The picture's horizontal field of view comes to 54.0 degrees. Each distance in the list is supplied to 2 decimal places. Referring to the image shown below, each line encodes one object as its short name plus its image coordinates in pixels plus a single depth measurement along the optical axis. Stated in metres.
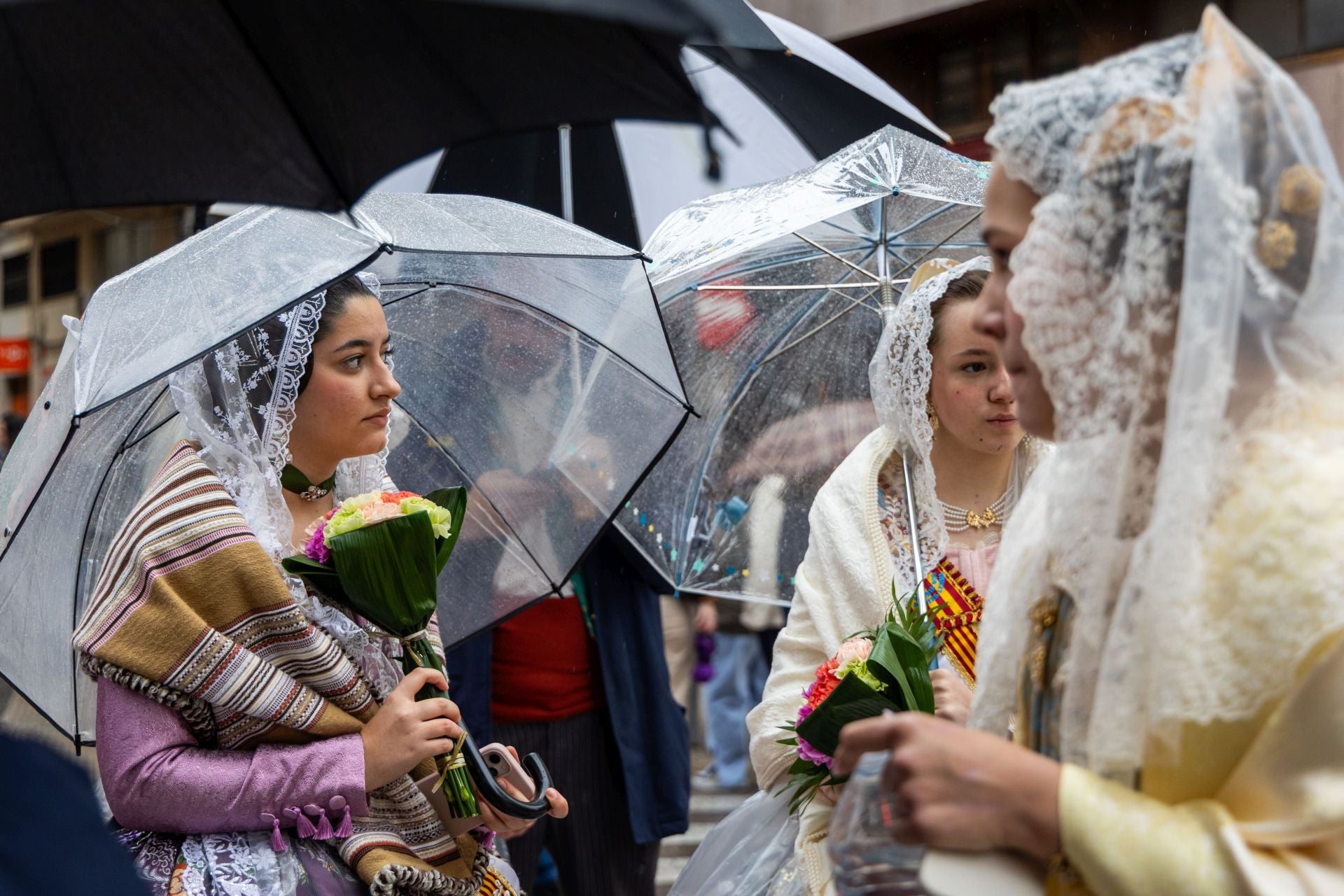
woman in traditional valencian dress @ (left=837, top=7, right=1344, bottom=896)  1.32
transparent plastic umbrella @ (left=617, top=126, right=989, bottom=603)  3.70
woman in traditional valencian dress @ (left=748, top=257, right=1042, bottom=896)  2.96
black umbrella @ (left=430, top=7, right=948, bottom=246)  4.54
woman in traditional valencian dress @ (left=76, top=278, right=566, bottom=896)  2.40
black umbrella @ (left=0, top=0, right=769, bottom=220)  2.16
